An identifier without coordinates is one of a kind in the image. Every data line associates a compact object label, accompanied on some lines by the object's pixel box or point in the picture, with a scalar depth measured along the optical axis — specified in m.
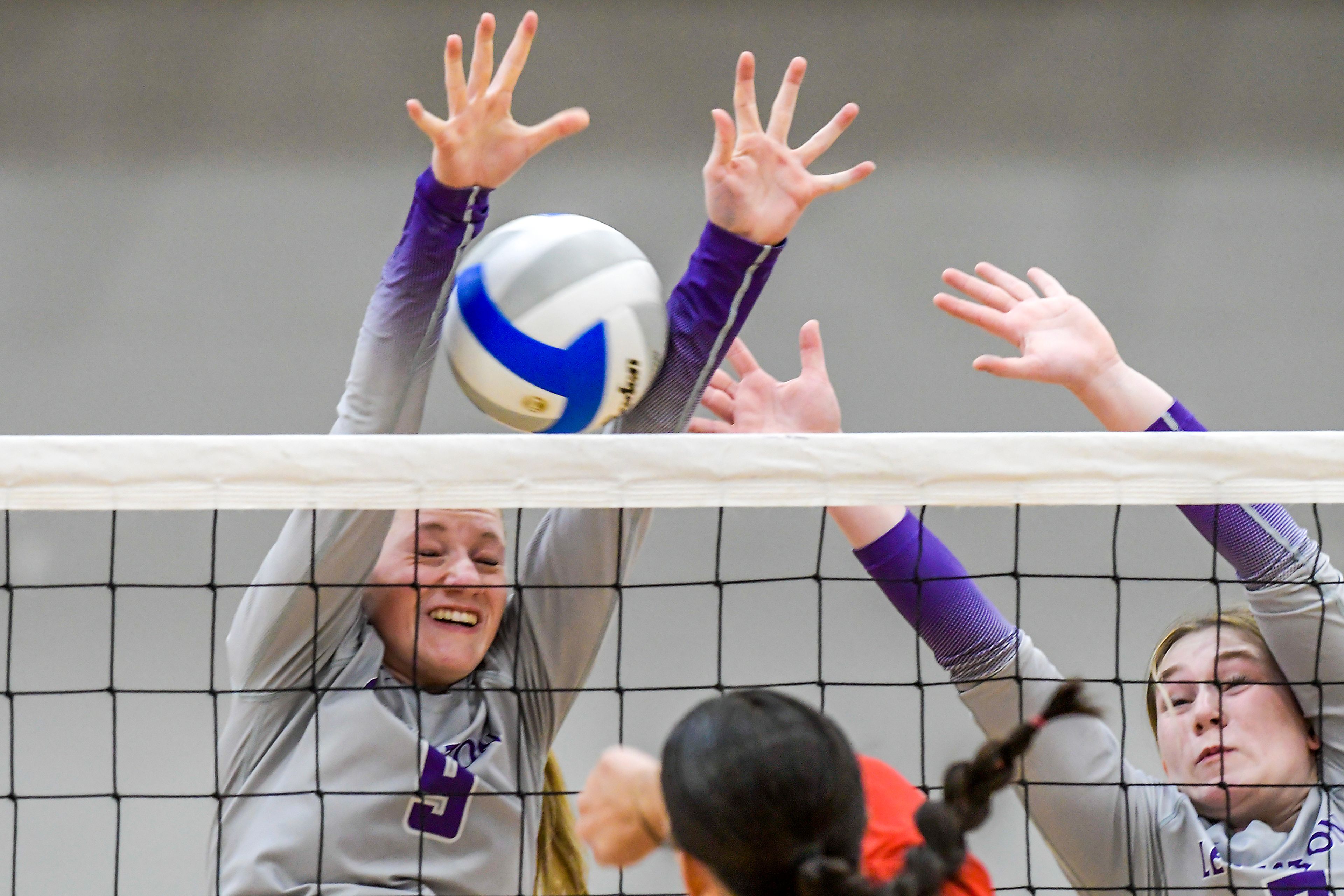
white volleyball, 7.21
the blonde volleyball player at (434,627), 7.22
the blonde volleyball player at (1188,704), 7.27
